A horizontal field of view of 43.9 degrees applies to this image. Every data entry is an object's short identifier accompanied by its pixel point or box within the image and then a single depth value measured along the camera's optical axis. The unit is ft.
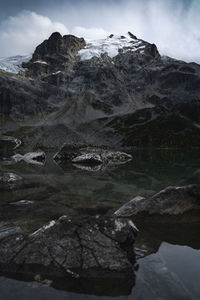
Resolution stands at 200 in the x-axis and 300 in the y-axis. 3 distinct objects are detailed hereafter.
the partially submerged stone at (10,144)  552.74
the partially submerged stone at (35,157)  214.90
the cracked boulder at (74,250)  26.45
